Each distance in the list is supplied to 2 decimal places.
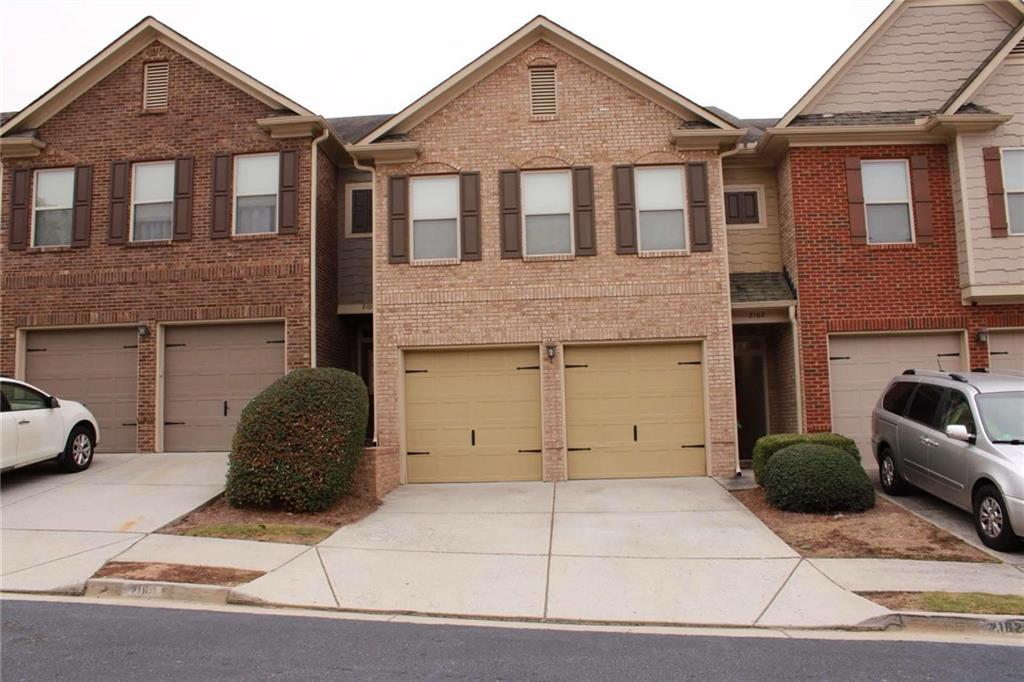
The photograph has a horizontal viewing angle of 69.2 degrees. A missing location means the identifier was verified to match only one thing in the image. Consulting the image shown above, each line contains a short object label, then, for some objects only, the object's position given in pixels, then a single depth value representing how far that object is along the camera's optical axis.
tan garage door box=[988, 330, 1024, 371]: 13.02
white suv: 10.51
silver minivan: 8.08
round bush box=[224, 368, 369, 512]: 9.90
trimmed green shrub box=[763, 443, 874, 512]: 9.70
